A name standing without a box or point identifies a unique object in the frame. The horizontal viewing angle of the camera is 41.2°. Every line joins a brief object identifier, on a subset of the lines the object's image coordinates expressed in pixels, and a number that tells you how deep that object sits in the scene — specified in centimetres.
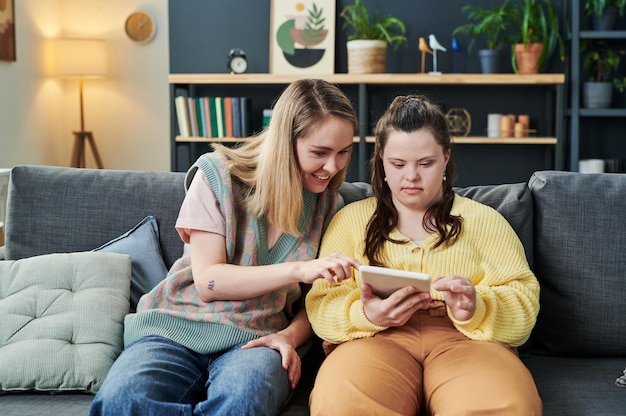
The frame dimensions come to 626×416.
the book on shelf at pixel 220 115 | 489
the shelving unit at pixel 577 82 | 457
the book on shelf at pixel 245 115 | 490
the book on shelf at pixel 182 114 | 491
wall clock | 557
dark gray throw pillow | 212
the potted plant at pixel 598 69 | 466
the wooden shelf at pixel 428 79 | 463
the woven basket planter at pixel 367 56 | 472
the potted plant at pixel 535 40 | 459
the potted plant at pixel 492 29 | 462
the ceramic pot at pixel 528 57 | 462
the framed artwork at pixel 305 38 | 500
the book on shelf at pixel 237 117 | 490
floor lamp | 524
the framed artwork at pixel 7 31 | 482
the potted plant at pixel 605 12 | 455
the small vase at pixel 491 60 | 474
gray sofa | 184
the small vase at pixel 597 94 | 464
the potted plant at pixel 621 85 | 470
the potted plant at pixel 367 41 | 473
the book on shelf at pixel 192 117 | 490
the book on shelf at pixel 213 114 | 489
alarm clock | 507
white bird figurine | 476
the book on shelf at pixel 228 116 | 489
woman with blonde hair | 180
